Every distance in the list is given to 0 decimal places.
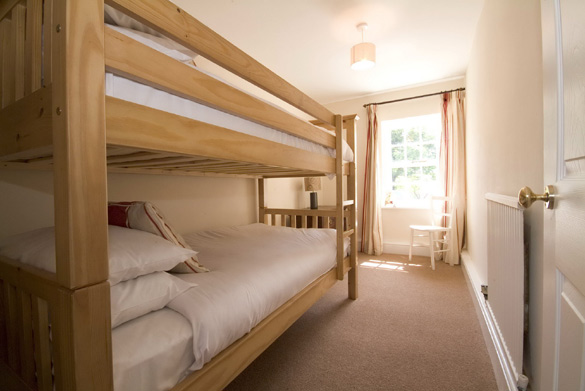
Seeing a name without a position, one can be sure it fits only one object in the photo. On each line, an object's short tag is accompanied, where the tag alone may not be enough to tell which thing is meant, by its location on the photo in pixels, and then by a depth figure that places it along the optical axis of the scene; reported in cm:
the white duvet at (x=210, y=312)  64
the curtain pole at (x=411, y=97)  323
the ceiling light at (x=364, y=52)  224
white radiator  101
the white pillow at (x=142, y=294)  70
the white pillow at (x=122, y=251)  71
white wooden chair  307
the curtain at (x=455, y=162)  316
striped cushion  103
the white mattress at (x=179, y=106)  62
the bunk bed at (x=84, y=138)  49
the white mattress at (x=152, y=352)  60
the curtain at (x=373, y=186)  369
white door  44
